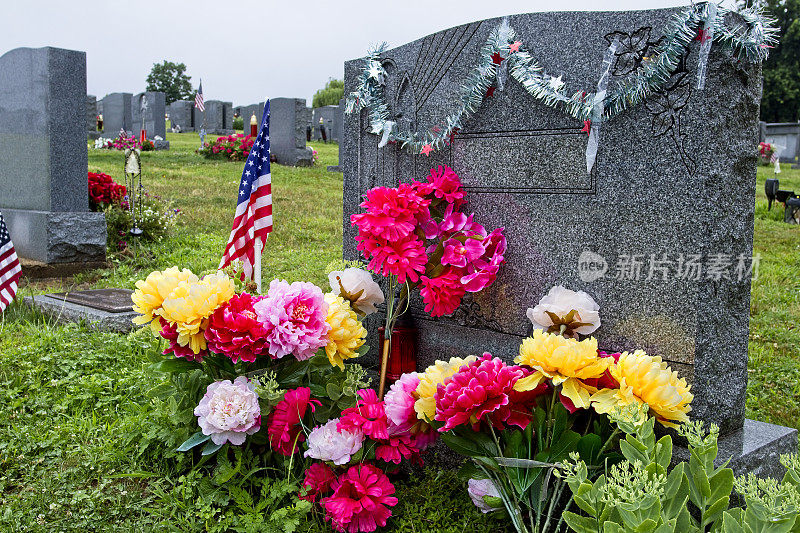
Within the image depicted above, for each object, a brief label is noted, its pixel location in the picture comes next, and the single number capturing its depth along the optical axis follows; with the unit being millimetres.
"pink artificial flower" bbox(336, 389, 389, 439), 2381
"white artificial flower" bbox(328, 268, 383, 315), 2928
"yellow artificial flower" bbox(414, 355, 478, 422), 2256
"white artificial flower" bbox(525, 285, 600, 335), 2420
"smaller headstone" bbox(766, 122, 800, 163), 20734
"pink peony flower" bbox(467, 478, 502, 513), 2297
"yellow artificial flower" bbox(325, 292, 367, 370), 2662
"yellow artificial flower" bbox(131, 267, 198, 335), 2686
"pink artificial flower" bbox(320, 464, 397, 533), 2271
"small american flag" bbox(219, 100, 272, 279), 3426
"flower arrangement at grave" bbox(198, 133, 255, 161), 14656
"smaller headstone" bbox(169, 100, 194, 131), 28941
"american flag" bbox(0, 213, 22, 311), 4934
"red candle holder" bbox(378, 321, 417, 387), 3051
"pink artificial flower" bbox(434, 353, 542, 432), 2076
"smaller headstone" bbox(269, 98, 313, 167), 14094
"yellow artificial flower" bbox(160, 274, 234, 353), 2537
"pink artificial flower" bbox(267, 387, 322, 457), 2467
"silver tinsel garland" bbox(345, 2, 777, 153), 2189
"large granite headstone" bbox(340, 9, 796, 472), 2271
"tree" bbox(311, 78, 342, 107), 43925
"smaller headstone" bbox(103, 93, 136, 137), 21047
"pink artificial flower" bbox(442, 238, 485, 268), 2680
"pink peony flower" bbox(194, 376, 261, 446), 2436
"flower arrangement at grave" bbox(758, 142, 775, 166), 18783
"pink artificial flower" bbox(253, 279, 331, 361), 2518
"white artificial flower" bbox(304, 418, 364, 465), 2385
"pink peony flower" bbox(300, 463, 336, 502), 2404
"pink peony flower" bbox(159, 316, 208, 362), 2631
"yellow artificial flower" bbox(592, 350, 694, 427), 2021
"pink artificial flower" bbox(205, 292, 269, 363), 2490
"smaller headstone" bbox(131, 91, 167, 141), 19920
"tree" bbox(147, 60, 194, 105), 56281
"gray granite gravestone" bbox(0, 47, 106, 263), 5883
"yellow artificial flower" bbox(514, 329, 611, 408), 2055
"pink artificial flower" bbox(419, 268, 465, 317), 2656
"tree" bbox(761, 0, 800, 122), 31297
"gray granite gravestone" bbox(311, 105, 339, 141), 26547
